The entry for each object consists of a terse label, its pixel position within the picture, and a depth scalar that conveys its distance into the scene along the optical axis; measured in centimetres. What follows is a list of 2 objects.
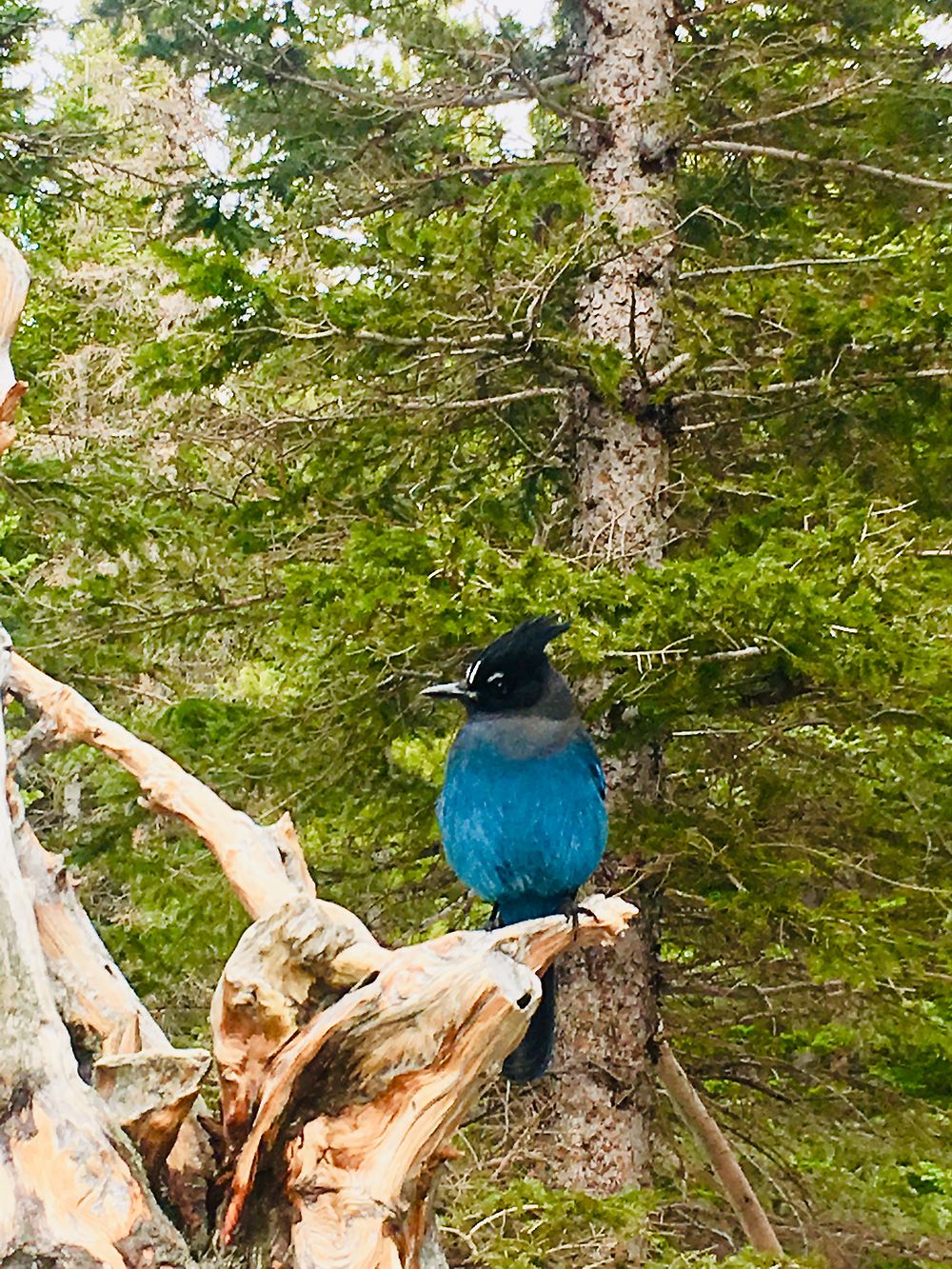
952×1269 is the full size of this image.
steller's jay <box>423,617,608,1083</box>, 360
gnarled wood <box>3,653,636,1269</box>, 254
